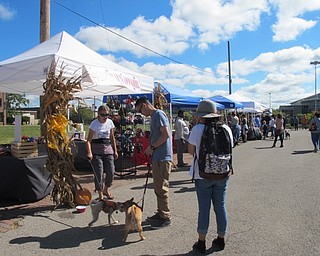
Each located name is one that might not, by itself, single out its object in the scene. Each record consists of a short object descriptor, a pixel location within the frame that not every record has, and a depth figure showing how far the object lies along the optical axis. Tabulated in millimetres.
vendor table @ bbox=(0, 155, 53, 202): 5934
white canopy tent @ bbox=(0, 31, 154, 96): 6109
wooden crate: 6277
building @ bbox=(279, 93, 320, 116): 72175
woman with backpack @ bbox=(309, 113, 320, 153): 14430
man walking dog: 4688
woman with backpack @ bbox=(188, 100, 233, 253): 3787
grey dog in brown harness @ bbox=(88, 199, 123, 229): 4754
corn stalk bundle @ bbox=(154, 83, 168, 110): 10711
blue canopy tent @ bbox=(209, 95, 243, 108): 18331
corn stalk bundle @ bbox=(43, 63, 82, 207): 5824
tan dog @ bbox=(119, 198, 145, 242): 4293
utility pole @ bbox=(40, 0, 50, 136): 8305
